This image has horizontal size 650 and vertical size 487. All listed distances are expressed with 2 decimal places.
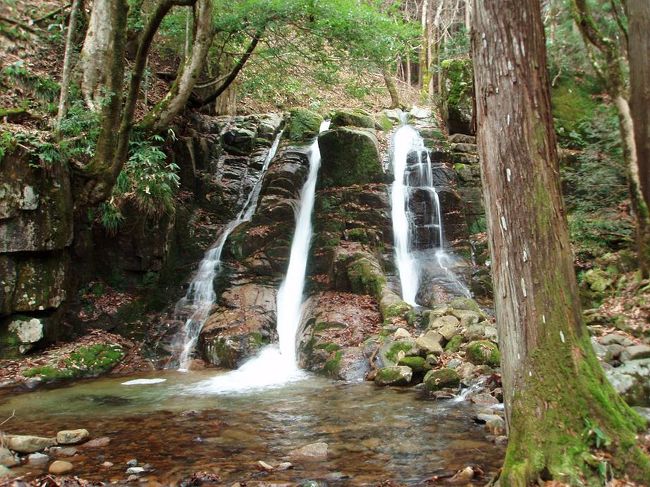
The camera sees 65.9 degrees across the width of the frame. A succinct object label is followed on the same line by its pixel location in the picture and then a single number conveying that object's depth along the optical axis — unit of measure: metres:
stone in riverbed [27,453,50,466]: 4.48
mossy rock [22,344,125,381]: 8.85
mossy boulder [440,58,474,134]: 16.08
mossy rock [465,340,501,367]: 7.42
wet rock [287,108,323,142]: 17.14
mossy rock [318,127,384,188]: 14.45
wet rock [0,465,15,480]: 4.03
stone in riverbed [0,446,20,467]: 4.38
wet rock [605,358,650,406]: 5.04
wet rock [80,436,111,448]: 5.08
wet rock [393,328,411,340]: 8.99
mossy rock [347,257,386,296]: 11.50
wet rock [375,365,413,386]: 7.65
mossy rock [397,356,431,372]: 7.88
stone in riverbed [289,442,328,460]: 4.73
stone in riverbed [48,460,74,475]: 4.27
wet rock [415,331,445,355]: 8.21
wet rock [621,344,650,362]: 6.23
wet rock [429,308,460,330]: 9.05
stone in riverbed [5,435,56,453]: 4.71
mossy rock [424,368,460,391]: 7.13
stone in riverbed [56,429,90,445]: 5.07
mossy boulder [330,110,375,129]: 16.56
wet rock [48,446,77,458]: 4.75
